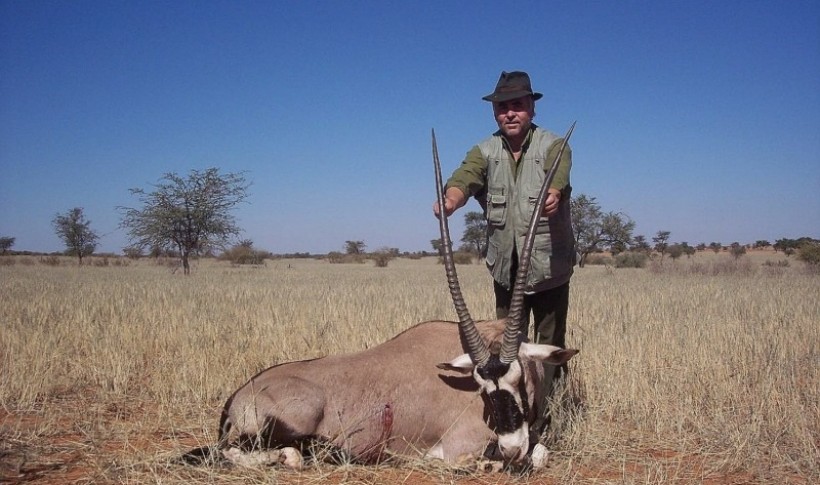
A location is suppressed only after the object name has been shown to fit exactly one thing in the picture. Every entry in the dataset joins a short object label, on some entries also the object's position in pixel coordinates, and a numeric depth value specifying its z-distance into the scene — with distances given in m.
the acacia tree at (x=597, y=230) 38.72
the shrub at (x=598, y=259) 46.24
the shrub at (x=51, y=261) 38.74
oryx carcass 3.48
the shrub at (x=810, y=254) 26.52
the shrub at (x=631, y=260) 35.91
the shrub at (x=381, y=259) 42.88
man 4.32
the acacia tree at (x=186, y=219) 26.86
